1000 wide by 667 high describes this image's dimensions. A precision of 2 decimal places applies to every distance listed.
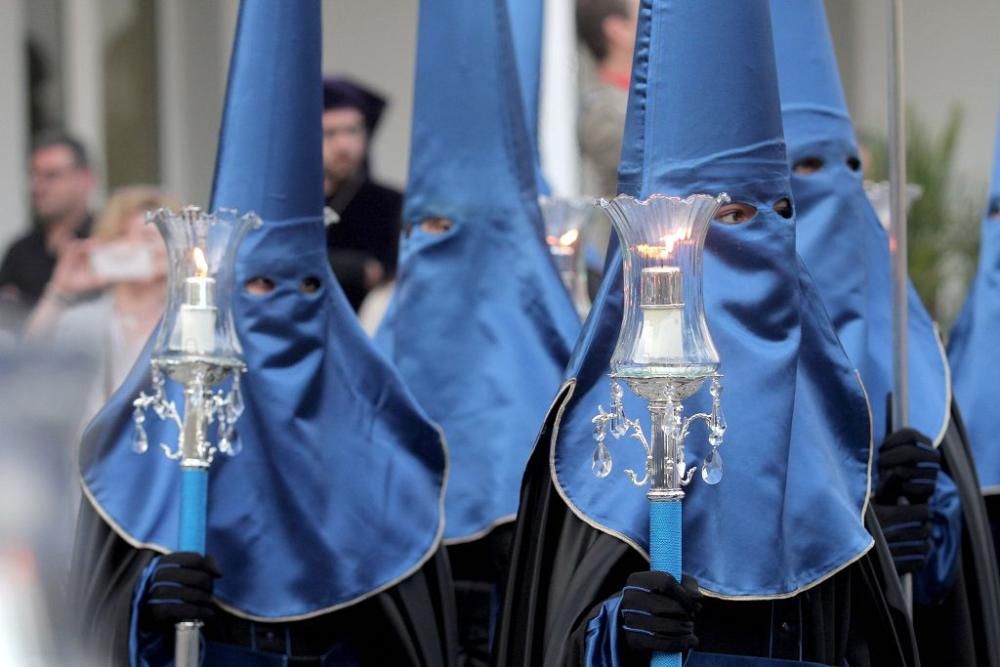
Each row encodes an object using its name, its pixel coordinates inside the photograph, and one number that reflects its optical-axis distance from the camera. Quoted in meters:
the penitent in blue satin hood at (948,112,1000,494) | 9.70
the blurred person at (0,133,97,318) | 13.62
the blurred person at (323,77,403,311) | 14.66
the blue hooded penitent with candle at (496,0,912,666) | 7.18
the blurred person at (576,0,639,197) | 15.77
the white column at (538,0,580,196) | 16.30
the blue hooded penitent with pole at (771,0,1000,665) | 9.04
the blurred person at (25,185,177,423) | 12.35
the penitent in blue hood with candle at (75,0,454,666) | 8.45
